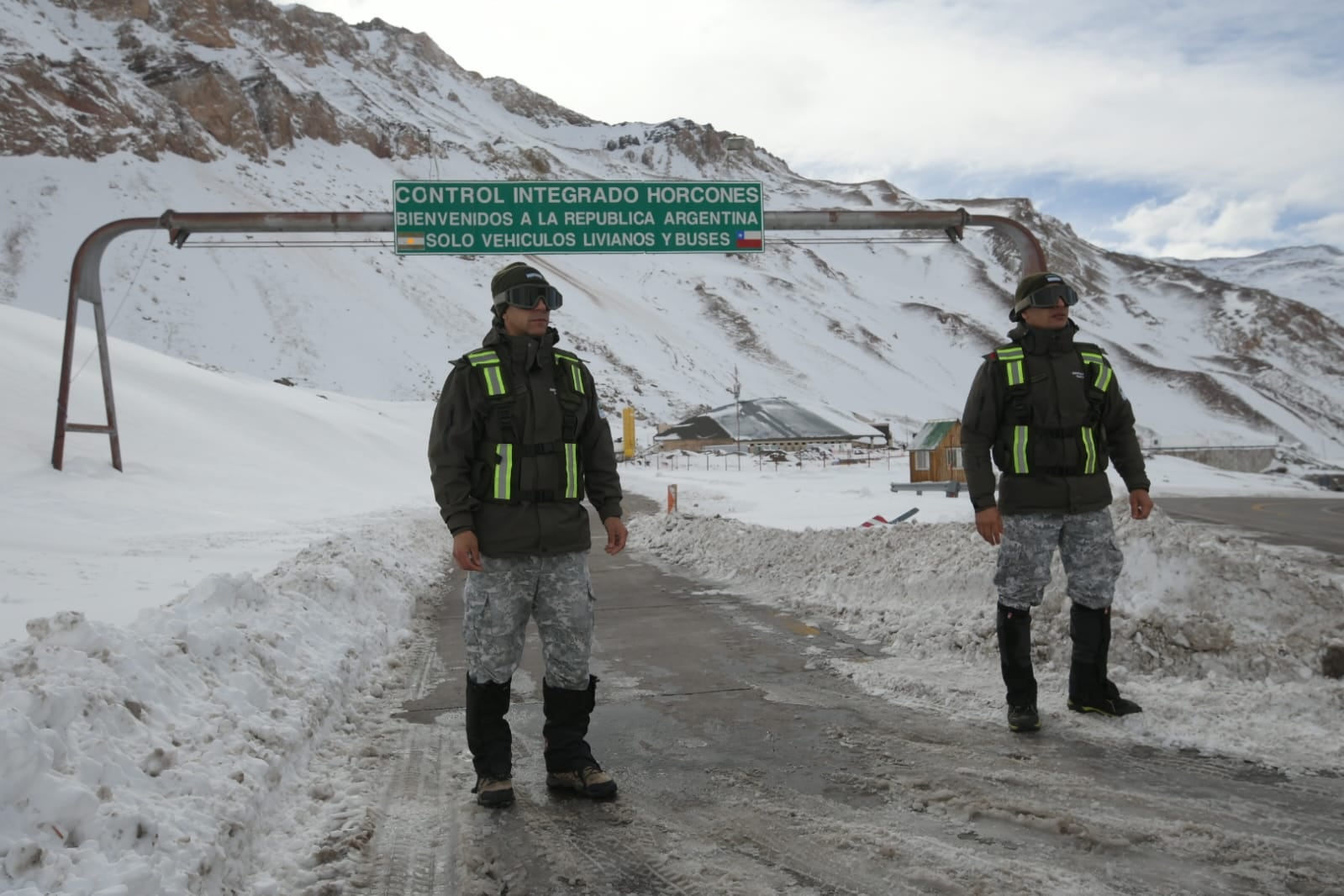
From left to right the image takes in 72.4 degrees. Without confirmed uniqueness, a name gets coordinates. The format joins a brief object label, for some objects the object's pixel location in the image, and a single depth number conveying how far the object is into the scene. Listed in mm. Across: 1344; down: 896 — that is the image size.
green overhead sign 13242
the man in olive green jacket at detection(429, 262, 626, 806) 3578
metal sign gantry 12500
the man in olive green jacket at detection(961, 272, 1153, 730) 4348
